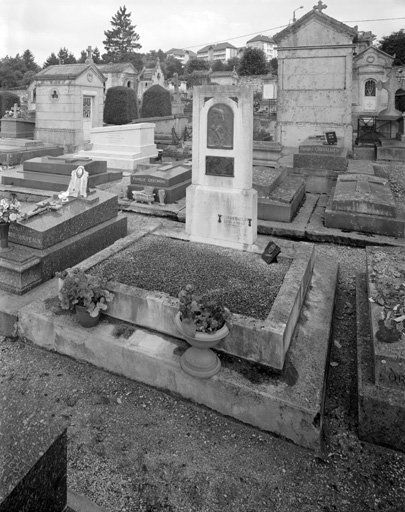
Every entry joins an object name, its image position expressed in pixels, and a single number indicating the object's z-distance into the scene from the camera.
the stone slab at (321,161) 9.99
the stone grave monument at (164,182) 8.63
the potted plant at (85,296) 3.72
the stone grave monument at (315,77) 12.03
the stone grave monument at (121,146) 12.21
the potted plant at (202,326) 3.05
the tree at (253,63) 51.12
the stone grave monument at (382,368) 2.85
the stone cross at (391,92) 14.12
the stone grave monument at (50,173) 9.27
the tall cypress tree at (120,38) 64.44
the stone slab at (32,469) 1.44
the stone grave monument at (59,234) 4.68
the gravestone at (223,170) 4.83
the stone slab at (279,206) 7.32
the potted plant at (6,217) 4.84
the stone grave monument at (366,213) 6.70
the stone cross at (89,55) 17.11
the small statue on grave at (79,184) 6.23
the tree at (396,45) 40.88
